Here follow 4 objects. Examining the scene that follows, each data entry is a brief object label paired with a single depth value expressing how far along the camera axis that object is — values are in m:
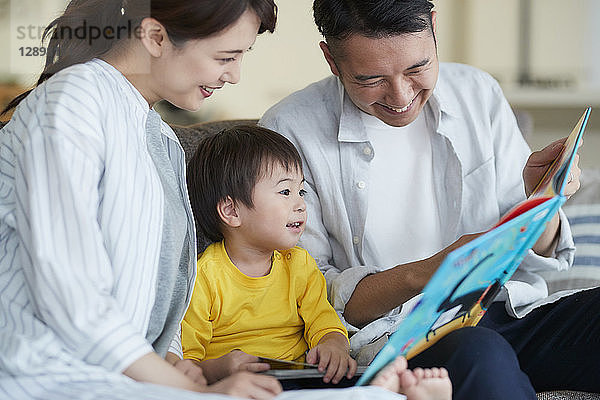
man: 2.01
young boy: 1.96
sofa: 2.29
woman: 1.63
